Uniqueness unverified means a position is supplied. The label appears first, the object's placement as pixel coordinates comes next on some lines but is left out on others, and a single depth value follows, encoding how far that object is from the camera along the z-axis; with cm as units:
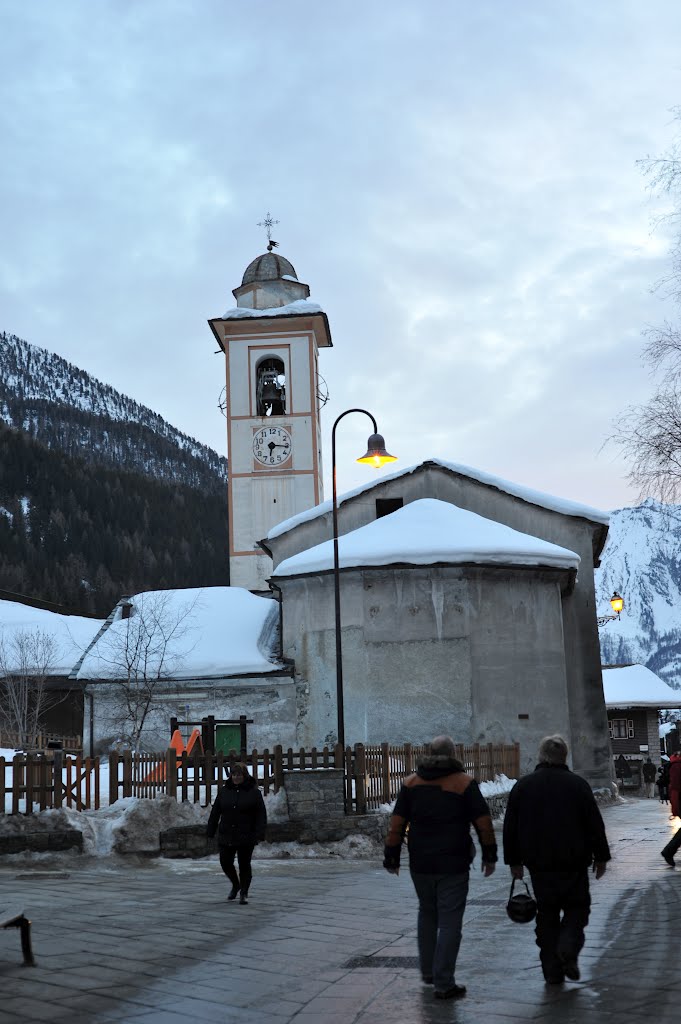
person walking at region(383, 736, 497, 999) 725
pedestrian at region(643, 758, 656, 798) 4391
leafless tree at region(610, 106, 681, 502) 1369
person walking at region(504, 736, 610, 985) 720
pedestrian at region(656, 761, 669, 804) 3216
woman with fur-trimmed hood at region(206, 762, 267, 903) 1192
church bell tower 4922
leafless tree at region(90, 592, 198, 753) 3200
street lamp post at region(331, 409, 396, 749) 2144
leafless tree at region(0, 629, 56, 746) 3894
